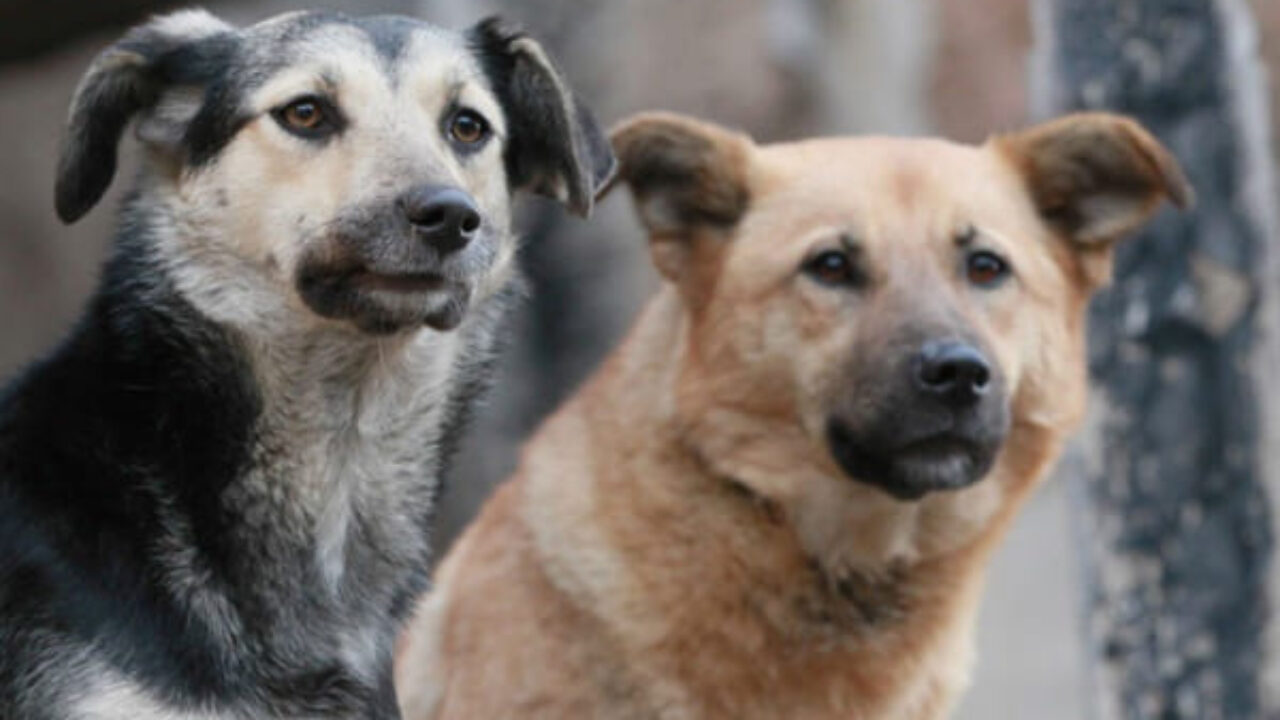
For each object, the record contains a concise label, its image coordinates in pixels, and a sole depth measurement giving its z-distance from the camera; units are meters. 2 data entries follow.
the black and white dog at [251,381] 6.72
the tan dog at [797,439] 8.93
